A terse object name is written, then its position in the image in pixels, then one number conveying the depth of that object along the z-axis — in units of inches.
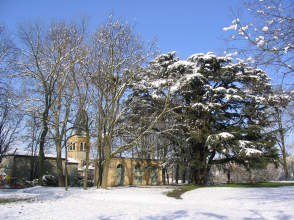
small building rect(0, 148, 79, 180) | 1170.5
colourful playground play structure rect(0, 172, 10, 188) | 933.9
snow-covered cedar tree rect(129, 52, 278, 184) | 777.6
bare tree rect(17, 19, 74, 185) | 744.3
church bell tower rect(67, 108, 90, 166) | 2253.3
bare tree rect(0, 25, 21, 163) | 581.6
